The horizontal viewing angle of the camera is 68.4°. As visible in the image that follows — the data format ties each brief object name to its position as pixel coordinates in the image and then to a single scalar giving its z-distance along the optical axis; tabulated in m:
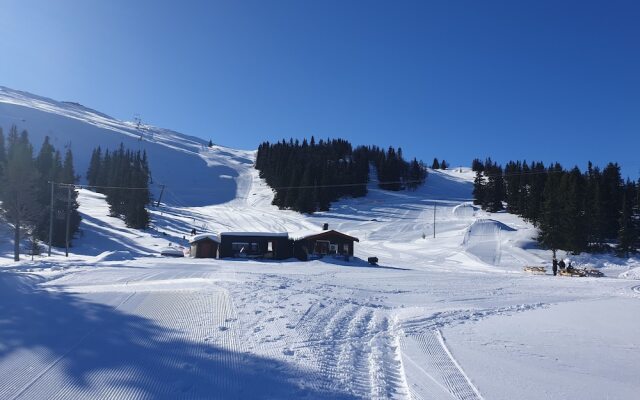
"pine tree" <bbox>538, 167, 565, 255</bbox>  50.50
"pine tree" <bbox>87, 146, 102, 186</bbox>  107.58
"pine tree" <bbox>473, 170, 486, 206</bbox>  95.31
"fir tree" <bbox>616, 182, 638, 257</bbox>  52.56
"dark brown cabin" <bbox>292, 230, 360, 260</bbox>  45.28
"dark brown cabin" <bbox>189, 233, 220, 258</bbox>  44.50
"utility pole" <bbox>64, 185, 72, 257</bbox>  38.67
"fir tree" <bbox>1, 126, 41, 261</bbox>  33.09
